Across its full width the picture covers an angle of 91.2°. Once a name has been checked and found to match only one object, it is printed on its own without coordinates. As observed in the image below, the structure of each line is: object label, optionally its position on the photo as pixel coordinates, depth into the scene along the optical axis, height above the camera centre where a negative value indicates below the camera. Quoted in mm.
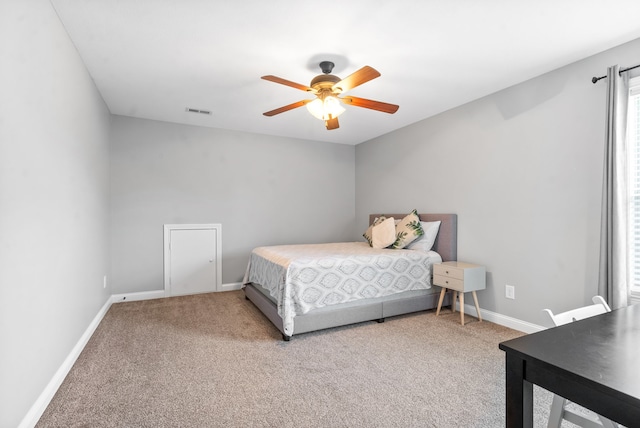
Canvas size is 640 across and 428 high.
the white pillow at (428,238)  3818 -350
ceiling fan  2572 +971
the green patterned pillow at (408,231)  3855 -264
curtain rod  2269 +1037
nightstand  3146 -711
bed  2846 -806
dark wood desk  721 -413
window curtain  2275 +63
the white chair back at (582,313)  1245 -441
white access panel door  4371 -704
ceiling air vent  3879 +1246
